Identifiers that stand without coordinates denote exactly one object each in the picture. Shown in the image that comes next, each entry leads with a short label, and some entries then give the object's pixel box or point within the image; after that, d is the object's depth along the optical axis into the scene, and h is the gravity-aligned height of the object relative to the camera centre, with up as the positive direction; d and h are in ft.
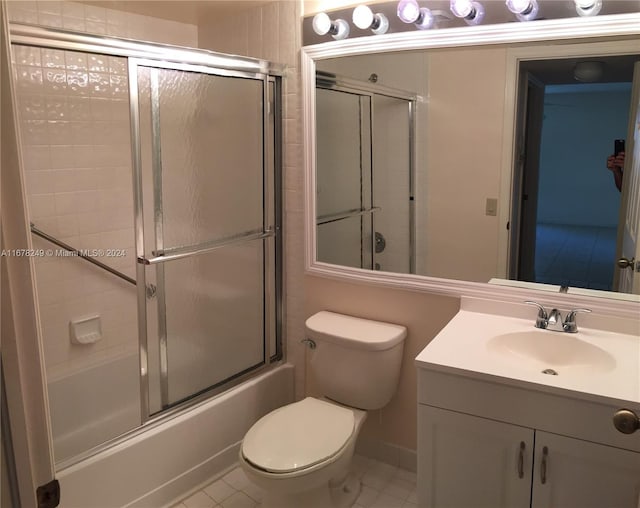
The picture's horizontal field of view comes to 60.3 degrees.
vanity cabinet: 4.86 -2.79
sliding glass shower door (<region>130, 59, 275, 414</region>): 6.91 -0.76
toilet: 6.15 -3.11
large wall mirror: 5.96 +0.18
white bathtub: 6.44 -3.64
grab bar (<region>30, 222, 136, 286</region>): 7.70 -1.23
